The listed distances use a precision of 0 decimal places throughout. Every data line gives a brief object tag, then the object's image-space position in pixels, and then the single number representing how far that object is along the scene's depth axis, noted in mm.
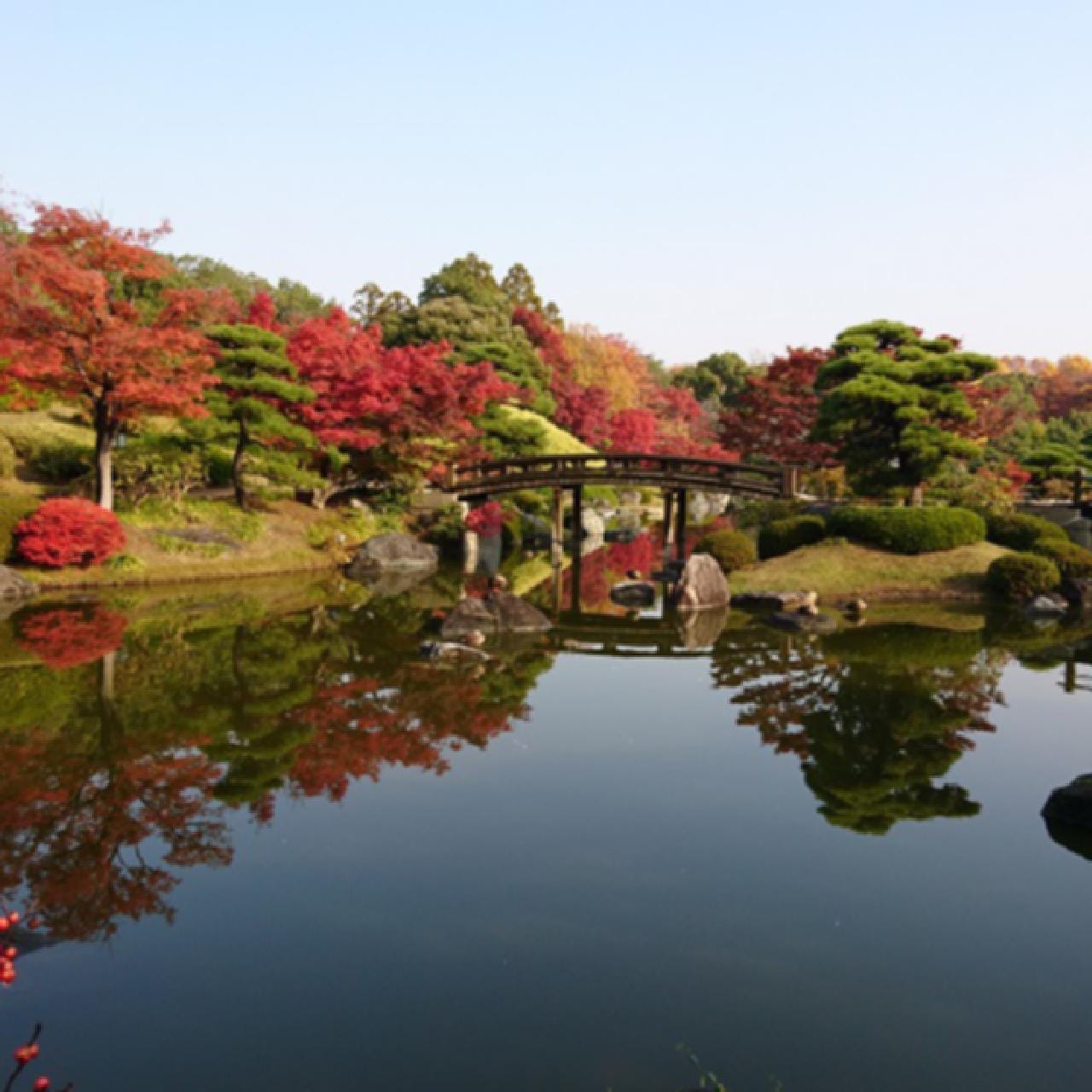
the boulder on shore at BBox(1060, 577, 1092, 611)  25375
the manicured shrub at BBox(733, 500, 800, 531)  31750
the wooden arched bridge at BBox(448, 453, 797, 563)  32719
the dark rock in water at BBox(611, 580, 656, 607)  25594
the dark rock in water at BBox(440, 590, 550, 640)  19938
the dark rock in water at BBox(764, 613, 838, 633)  21328
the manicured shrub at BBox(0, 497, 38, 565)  24625
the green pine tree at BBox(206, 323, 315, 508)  28719
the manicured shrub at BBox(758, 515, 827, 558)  28828
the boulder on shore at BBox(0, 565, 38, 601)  22750
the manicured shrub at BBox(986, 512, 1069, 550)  27609
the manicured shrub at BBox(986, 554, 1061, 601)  24672
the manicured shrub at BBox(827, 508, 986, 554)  26969
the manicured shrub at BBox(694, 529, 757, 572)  27891
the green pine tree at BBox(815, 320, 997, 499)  28578
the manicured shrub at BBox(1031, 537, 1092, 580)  26250
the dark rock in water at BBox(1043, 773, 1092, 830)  10469
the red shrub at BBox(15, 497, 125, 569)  24312
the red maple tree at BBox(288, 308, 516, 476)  32125
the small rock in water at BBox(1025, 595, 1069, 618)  23692
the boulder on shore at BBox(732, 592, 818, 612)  23906
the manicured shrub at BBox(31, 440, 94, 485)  31297
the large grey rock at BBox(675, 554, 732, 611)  24312
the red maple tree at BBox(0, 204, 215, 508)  24109
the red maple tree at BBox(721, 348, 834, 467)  44031
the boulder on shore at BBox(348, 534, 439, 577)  30781
